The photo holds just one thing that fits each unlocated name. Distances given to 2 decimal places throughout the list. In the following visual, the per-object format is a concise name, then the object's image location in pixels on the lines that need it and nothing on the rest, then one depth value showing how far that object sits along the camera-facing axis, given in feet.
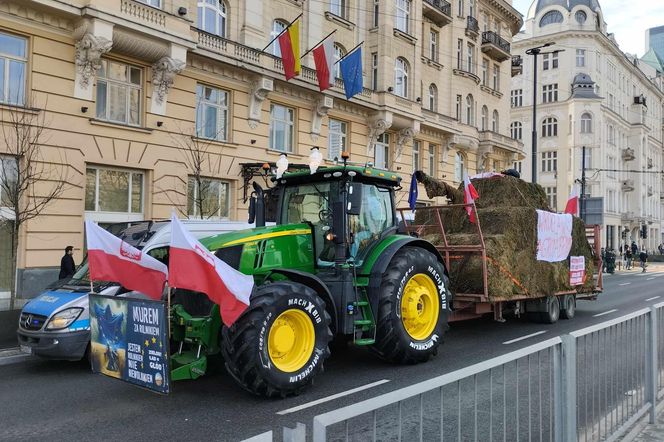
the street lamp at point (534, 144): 78.33
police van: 26.14
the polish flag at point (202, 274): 18.33
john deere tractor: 20.80
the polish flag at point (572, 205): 46.76
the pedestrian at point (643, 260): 132.16
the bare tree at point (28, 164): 45.57
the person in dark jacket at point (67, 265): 45.19
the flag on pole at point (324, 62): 64.13
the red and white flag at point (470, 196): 35.58
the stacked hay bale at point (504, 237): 34.04
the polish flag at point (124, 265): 20.66
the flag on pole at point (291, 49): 60.90
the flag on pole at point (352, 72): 67.56
